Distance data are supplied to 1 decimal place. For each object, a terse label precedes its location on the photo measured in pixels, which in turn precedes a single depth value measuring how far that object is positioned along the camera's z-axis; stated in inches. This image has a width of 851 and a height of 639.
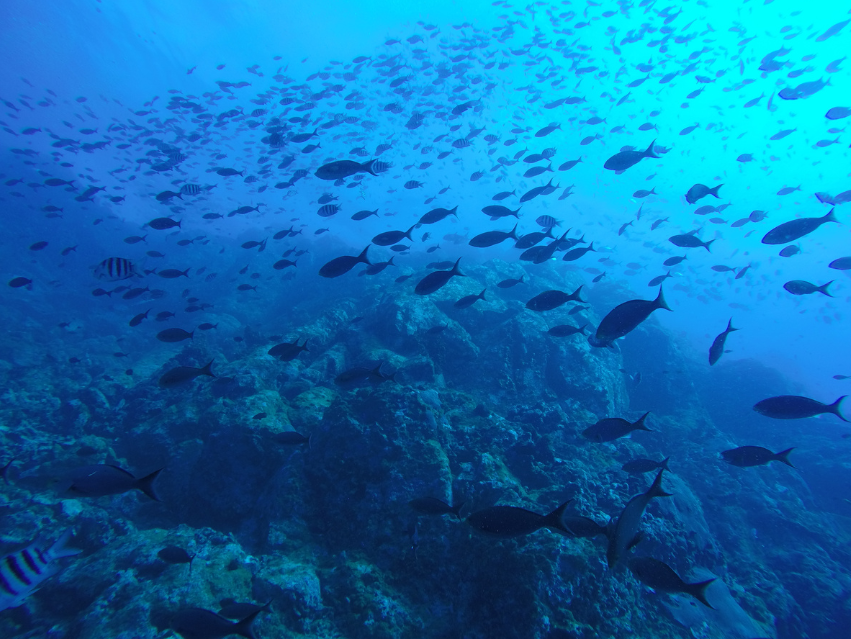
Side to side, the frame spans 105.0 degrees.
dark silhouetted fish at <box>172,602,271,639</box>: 107.8
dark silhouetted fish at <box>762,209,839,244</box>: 197.5
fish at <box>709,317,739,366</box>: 198.8
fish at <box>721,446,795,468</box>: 179.0
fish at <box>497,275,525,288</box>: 309.5
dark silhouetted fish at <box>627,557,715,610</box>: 122.7
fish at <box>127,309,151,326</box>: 302.9
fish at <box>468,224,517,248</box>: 253.0
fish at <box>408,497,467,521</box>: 153.6
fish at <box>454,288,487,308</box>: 294.6
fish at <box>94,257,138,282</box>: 232.1
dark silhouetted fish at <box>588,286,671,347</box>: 131.2
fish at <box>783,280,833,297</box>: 226.8
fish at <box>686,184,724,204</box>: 249.8
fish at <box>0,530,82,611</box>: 117.0
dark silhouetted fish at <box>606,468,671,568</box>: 99.0
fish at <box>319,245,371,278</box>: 193.4
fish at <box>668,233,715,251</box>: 274.1
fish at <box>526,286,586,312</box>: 201.1
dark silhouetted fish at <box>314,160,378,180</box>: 222.7
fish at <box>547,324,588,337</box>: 286.8
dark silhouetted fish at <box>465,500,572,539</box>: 106.3
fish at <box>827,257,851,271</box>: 272.3
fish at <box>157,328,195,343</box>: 233.2
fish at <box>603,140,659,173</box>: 261.4
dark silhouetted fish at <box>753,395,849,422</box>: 162.9
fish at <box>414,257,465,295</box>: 182.9
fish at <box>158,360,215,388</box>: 170.2
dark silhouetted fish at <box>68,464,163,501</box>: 110.6
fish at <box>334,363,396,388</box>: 215.1
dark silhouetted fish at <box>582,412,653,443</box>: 188.9
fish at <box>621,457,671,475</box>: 231.8
